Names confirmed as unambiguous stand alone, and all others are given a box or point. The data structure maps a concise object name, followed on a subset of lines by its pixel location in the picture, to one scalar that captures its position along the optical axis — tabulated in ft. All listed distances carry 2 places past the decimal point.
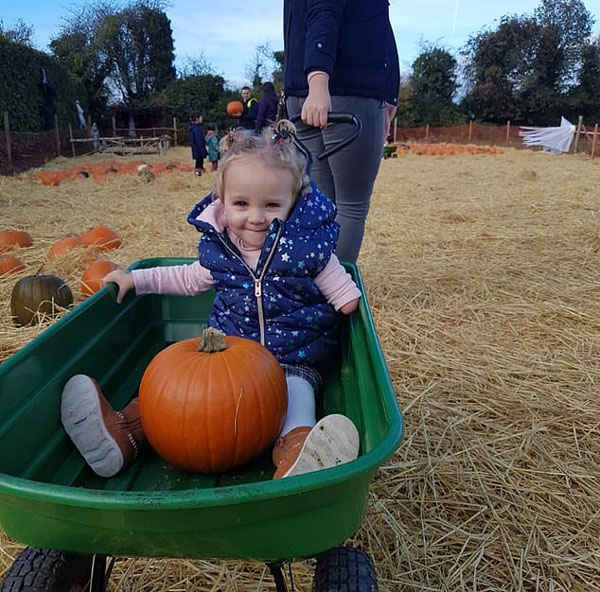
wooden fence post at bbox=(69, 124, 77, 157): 66.45
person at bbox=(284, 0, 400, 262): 8.55
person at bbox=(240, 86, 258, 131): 40.83
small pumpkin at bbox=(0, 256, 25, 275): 14.33
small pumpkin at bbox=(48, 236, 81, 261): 15.30
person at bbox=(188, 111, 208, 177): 44.57
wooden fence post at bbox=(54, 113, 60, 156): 61.02
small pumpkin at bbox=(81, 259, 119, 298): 12.05
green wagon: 3.18
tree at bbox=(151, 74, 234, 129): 111.14
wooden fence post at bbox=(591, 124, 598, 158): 61.58
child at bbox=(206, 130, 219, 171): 48.83
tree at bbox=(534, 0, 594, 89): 125.49
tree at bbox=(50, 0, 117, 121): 106.42
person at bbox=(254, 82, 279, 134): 31.63
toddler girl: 6.63
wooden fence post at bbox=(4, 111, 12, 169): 45.62
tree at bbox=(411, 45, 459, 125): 122.11
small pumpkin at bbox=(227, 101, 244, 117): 43.95
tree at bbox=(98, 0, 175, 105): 121.60
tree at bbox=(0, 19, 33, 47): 90.38
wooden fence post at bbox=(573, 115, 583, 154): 70.08
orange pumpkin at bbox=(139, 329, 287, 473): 4.89
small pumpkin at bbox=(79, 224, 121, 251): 16.78
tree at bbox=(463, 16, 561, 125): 119.24
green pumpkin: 11.35
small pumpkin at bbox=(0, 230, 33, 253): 16.65
